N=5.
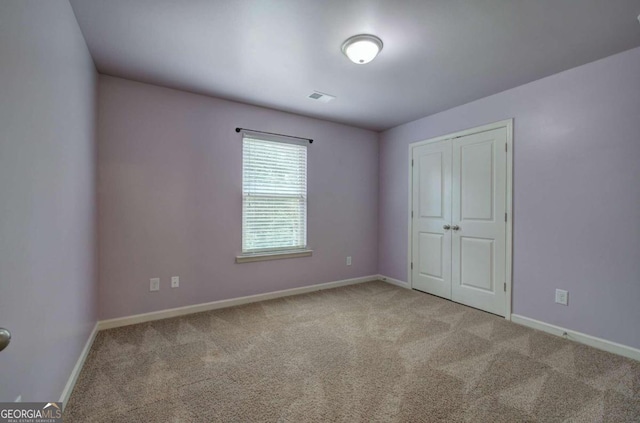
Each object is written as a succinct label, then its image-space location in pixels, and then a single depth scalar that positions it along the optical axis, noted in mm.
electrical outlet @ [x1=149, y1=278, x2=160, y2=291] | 2984
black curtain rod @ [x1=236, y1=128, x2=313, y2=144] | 3489
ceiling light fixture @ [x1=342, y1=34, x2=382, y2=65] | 2148
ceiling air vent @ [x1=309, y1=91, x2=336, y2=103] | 3260
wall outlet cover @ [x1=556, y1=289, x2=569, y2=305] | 2664
